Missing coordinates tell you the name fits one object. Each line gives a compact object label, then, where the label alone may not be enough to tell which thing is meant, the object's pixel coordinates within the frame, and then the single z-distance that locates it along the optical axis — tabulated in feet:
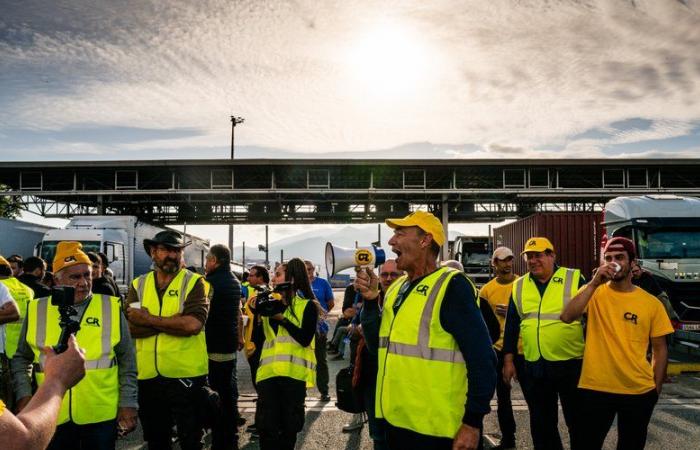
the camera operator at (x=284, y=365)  14.58
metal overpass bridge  99.55
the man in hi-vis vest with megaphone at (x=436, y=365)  9.20
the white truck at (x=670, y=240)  37.09
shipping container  54.85
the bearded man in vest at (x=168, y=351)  14.15
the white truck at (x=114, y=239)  65.72
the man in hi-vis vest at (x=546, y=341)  14.74
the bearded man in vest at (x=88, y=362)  11.34
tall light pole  151.94
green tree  122.11
